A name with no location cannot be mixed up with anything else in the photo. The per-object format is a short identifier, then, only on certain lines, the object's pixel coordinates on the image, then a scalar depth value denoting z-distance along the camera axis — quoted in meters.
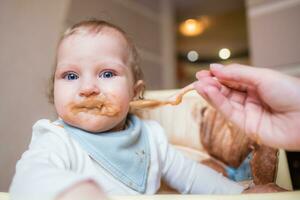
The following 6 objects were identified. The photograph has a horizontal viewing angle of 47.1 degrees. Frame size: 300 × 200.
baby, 0.38
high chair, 0.66
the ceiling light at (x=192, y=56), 1.83
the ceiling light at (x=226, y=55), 1.31
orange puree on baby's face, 0.38
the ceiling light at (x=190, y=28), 1.62
